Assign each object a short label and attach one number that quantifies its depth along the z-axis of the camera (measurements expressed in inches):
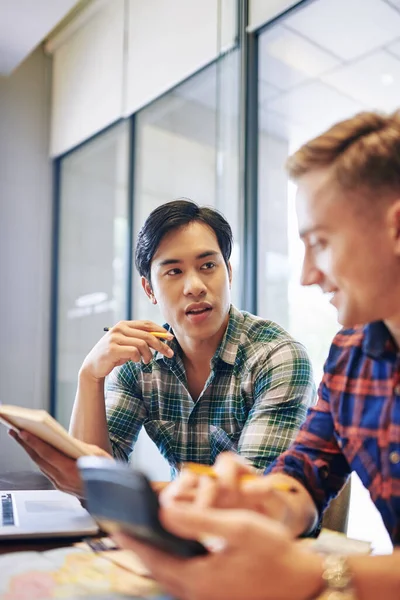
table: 38.2
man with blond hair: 25.8
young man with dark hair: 64.7
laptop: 40.1
